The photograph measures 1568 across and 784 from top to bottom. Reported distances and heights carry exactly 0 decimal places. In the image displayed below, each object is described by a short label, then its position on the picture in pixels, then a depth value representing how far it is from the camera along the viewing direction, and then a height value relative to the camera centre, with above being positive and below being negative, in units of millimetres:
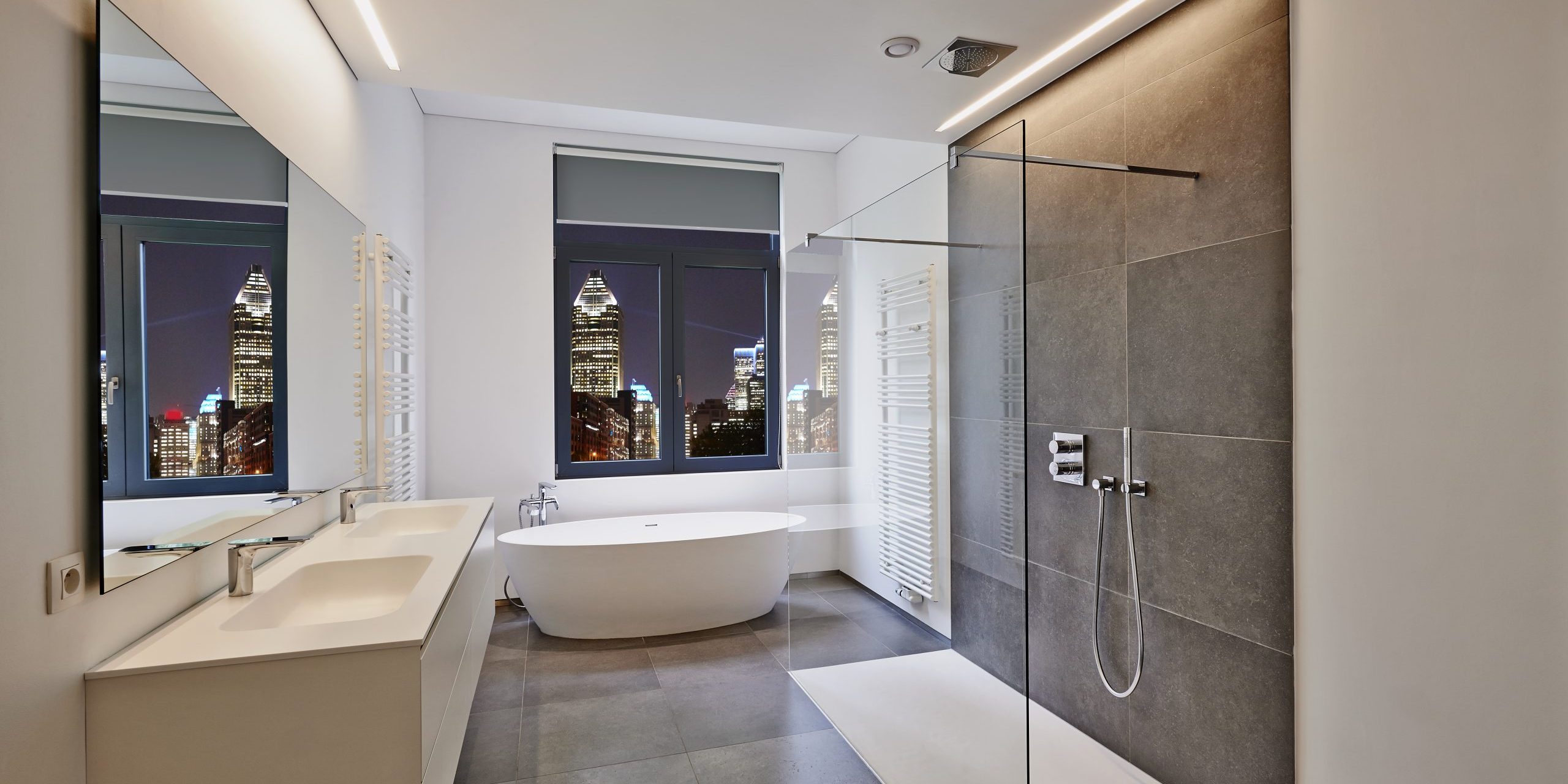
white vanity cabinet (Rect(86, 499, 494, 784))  1344 -573
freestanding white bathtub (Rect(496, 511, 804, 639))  3916 -1011
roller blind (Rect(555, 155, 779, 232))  4984 +1349
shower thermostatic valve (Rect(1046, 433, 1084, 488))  2758 -262
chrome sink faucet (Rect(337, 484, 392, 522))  2703 -400
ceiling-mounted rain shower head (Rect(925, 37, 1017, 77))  2584 +1173
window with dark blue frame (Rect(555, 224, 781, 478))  5055 +217
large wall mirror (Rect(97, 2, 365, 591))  1438 +187
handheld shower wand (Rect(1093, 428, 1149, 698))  2480 -493
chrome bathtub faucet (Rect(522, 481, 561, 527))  4578 -696
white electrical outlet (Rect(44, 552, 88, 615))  1248 -318
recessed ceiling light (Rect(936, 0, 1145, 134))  2398 +1191
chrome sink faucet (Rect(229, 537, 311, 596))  1803 -400
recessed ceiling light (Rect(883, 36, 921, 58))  2555 +1180
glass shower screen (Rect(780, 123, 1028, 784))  2090 -284
